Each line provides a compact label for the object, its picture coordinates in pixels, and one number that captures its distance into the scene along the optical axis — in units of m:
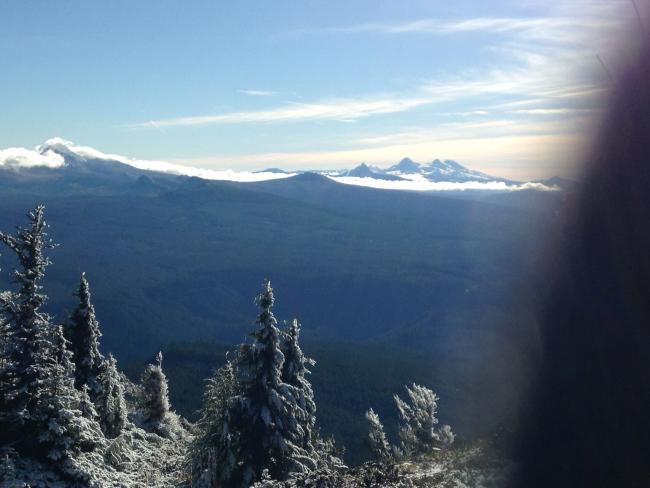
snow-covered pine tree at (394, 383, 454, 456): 49.59
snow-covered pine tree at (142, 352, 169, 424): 49.38
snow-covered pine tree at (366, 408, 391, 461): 49.34
